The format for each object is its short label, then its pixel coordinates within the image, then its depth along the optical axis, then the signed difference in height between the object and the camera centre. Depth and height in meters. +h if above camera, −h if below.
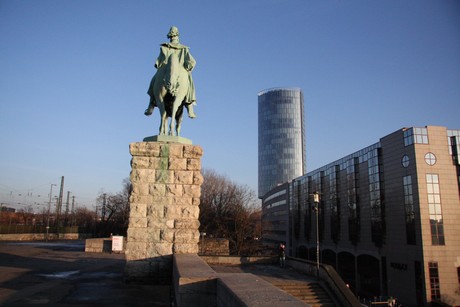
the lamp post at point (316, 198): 21.78 +1.68
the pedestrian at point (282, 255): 18.42 -1.58
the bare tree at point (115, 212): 52.19 +1.65
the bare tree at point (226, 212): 40.25 +1.43
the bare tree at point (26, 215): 81.44 +1.51
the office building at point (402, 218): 38.84 +1.18
